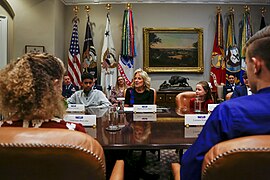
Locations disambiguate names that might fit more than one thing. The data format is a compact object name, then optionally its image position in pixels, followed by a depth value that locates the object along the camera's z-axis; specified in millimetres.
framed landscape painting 6234
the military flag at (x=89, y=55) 6016
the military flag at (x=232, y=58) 6016
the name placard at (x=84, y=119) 2119
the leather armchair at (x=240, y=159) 860
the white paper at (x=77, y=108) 3002
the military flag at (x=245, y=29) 6039
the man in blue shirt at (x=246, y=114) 946
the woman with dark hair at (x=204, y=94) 3375
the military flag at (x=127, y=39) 5961
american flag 5918
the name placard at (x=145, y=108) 3008
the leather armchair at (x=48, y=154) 904
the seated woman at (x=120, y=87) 5275
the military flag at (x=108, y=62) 6012
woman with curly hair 1245
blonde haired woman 3763
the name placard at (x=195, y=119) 2141
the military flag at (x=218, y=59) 6102
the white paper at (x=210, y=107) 2896
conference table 1579
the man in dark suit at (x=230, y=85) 5685
